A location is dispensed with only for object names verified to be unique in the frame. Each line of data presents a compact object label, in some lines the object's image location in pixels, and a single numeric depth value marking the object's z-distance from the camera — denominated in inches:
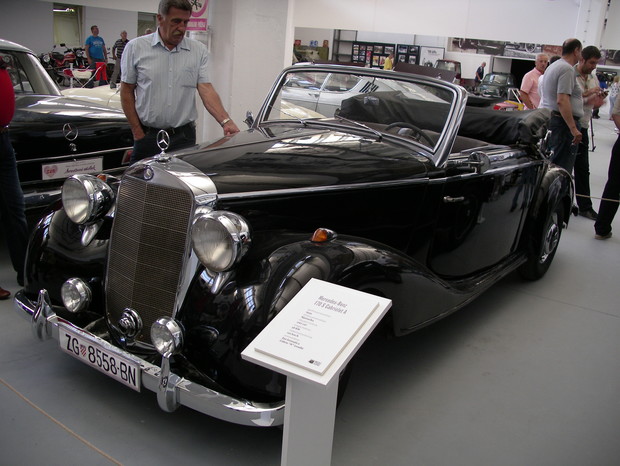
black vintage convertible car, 89.4
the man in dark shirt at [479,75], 951.0
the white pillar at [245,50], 254.5
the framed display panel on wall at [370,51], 1036.5
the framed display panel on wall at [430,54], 1062.4
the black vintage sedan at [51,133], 173.0
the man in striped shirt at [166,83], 154.5
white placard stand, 63.9
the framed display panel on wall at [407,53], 1071.0
